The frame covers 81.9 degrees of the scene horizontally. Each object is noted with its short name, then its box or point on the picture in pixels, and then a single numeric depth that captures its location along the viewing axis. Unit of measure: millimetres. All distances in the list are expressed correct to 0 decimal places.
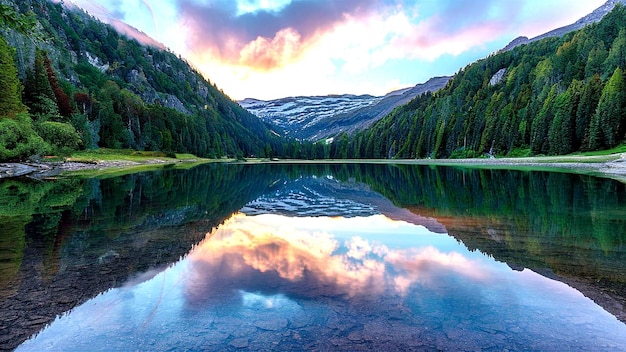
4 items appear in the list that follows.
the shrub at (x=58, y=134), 55125
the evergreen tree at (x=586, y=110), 83562
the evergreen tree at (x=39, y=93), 73062
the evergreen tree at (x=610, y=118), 75812
